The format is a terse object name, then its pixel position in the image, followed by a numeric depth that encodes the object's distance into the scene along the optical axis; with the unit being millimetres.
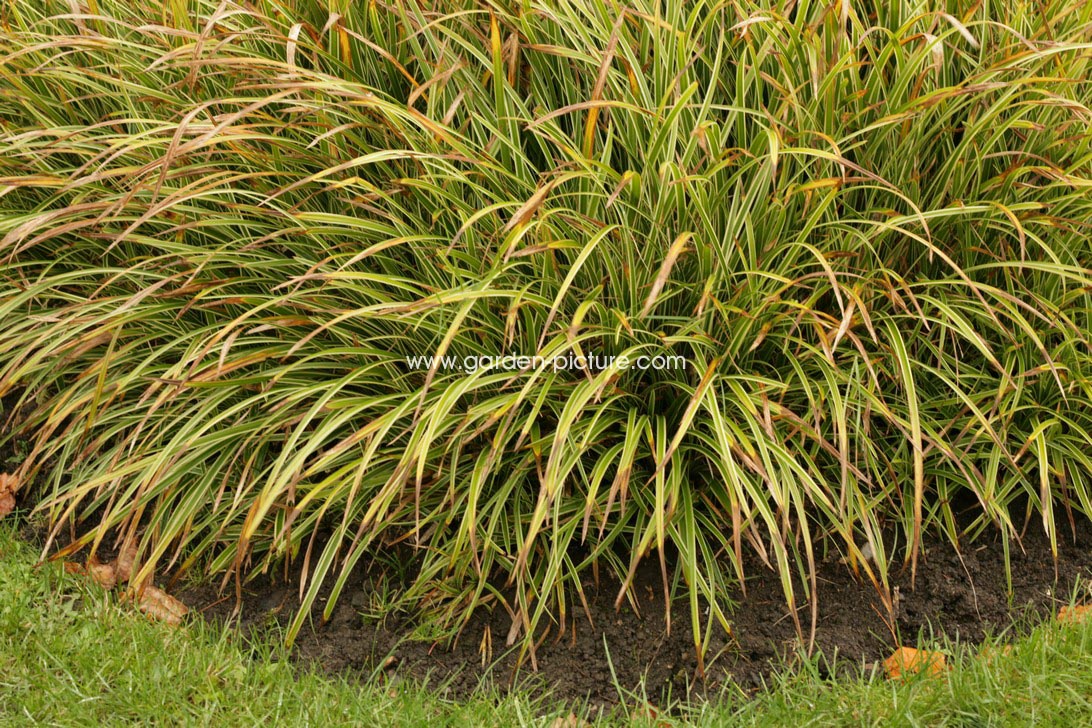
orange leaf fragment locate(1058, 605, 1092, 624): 4638
